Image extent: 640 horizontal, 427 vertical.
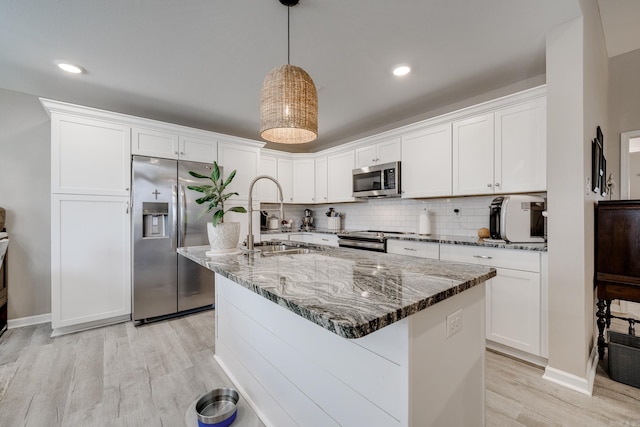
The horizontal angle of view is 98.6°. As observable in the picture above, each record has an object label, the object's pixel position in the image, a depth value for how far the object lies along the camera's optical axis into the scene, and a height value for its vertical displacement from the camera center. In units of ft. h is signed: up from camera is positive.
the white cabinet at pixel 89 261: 8.86 -1.60
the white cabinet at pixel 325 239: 12.80 -1.22
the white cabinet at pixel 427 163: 9.77 +1.92
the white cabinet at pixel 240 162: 11.96 +2.31
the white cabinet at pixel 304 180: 15.30 +1.86
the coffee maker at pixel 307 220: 16.51 -0.39
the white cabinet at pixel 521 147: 7.55 +1.92
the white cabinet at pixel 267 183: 14.05 +1.55
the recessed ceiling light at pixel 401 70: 8.07 +4.30
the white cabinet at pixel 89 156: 8.86 +1.93
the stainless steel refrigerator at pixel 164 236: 9.81 -0.86
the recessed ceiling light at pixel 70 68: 7.65 +4.14
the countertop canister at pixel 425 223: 10.85 -0.37
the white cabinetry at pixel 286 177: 15.10 +2.04
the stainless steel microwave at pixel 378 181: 11.23 +1.43
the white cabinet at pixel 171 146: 10.11 +2.65
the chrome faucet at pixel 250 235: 6.21 -0.50
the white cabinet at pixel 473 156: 8.66 +1.91
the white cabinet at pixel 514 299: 6.87 -2.24
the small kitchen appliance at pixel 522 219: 7.50 -0.15
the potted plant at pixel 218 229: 5.93 -0.34
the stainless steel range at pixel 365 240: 10.53 -1.09
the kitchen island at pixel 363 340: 2.81 -1.66
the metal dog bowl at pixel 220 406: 4.88 -3.75
